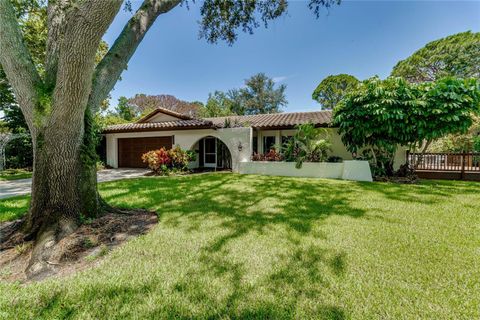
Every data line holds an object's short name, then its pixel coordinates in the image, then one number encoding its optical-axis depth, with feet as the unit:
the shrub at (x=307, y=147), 36.22
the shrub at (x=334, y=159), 39.58
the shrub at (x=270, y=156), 40.36
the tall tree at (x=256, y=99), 125.59
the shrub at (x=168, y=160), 41.06
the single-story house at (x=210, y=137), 42.93
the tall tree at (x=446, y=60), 75.46
